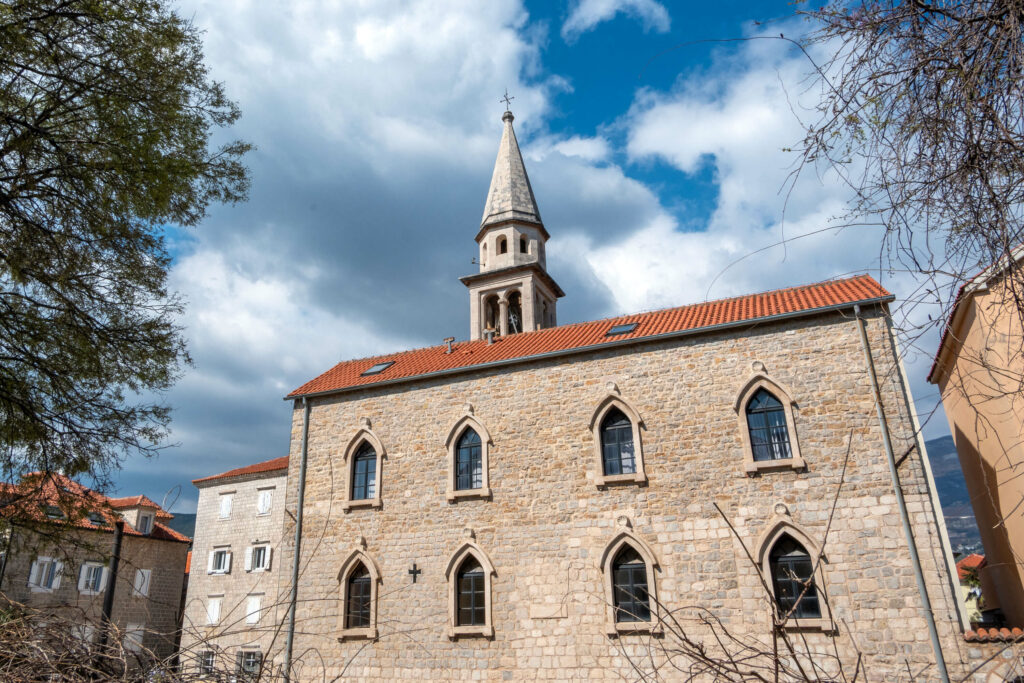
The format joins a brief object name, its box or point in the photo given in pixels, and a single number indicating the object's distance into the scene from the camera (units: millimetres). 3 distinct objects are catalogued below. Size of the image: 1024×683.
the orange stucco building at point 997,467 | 11789
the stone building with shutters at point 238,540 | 24953
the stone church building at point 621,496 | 12242
